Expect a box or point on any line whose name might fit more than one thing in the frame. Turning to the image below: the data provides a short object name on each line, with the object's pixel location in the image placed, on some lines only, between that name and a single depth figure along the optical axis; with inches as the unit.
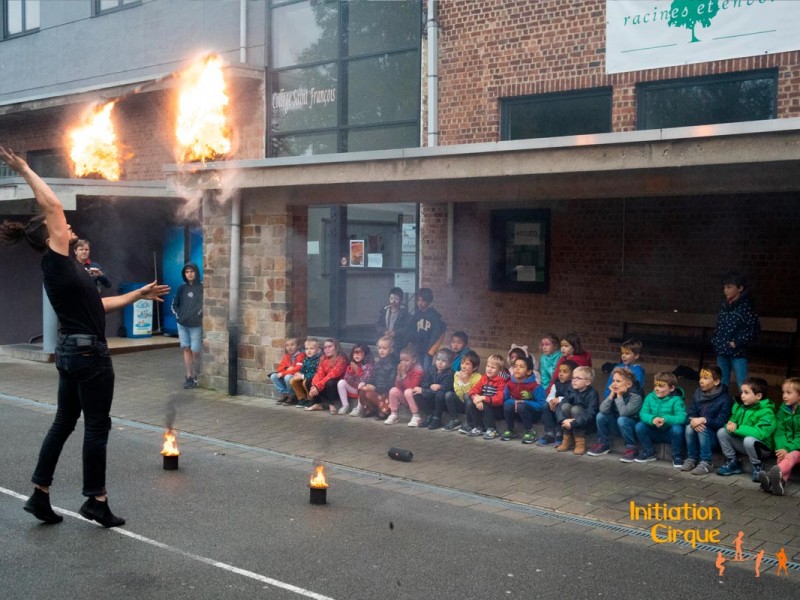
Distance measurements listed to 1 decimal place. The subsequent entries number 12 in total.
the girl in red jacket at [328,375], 433.4
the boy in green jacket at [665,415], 319.9
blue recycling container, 690.2
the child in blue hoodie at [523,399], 362.0
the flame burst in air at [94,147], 748.0
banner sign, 418.9
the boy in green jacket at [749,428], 297.4
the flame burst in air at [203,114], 529.3
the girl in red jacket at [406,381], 401.4
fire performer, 228.2
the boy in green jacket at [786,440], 287.1
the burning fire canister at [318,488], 269.9
